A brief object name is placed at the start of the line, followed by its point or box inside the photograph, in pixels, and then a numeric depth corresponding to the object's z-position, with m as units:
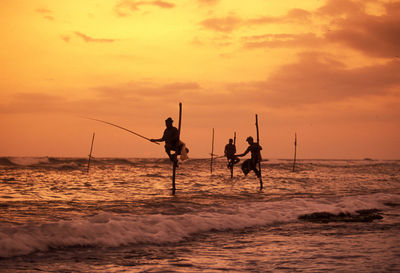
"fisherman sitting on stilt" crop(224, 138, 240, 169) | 29.90
